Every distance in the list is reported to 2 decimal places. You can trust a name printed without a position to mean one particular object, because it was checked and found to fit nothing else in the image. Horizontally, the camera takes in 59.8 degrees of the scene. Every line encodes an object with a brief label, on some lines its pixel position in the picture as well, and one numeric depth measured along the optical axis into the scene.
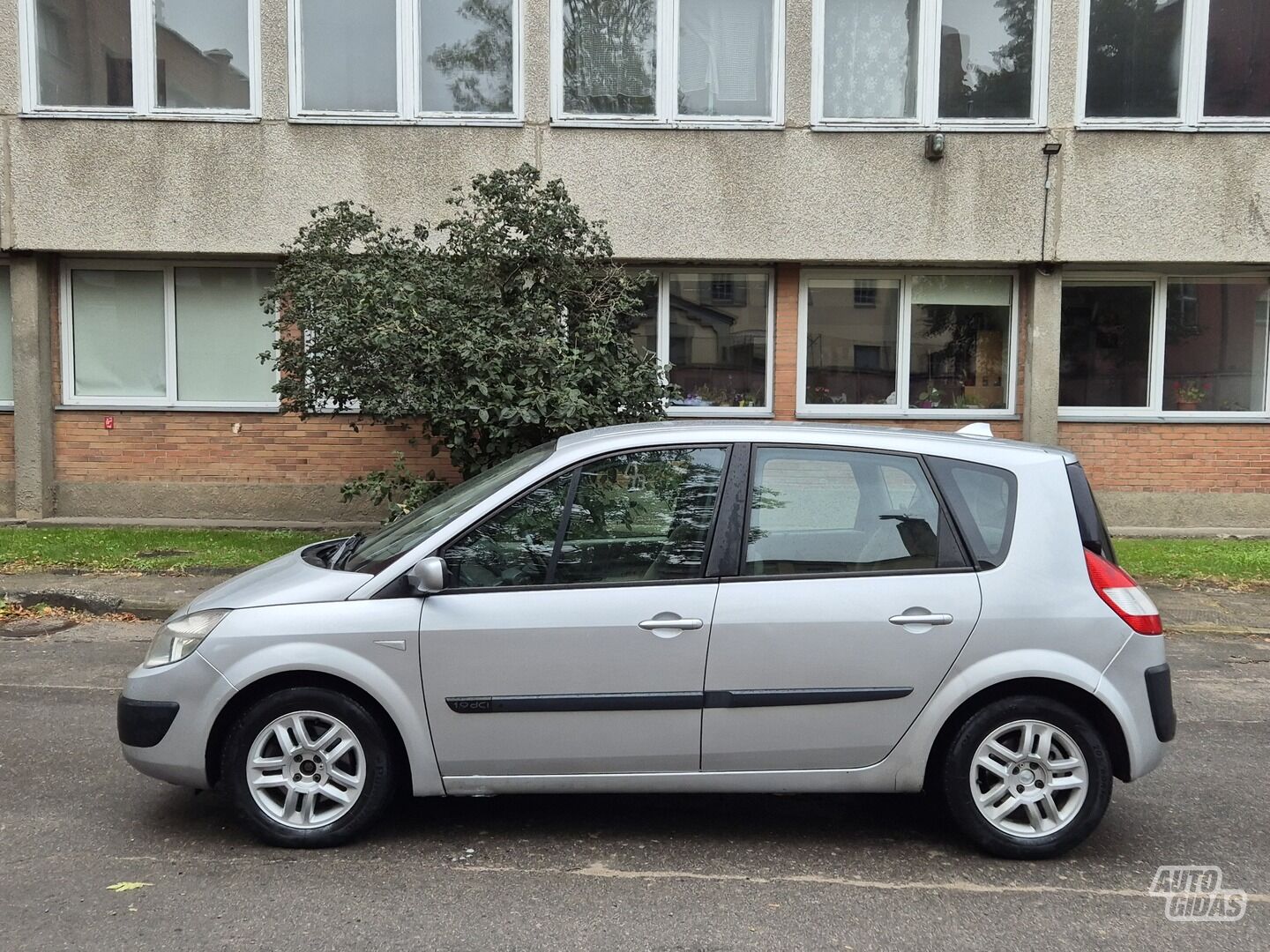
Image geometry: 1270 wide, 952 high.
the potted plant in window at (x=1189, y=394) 13.11
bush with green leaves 8.75
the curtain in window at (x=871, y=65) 12.49
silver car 4.11
